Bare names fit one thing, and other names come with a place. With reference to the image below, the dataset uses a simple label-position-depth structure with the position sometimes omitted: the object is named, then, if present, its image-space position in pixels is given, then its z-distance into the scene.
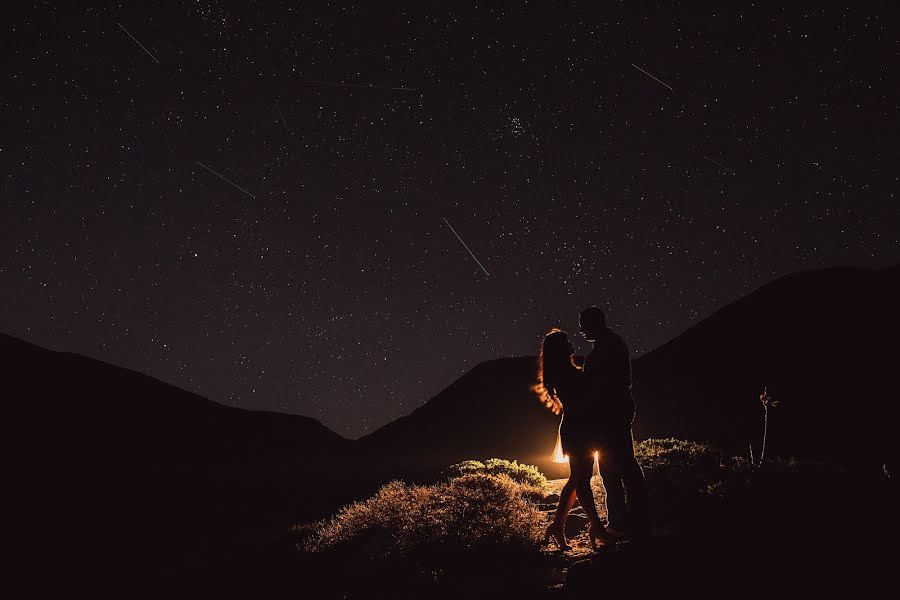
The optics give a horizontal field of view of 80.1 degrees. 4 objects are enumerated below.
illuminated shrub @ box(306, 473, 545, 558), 5.82
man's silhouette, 4.60
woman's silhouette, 4.78
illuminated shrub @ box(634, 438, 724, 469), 9.19
